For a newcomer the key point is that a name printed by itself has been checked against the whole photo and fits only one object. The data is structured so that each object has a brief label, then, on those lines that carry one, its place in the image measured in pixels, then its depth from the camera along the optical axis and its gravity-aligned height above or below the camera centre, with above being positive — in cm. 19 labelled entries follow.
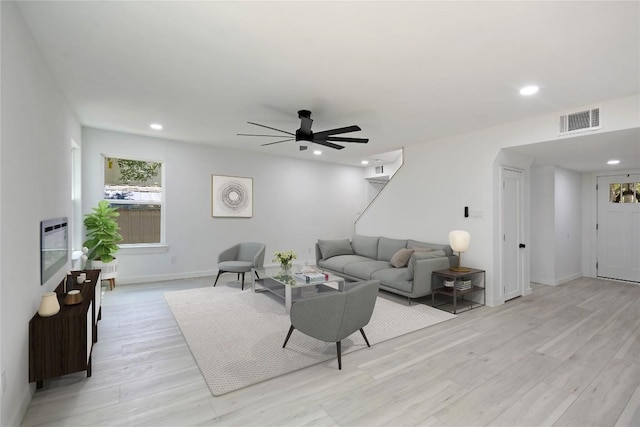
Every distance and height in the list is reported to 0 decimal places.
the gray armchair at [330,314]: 254 -85
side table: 411 -100
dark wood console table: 213 -94
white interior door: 455 -30
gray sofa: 419 -80
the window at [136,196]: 536 +34
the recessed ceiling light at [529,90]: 301 +127
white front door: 577 -26
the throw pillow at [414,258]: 416 -61
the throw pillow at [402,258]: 481 -70
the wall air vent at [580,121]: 338 +108
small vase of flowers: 437 -64
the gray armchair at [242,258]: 495 -79
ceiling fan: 353 +97
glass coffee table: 393 -98
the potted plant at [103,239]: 468 -39
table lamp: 434 -39
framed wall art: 622 +38
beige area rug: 257 -131
